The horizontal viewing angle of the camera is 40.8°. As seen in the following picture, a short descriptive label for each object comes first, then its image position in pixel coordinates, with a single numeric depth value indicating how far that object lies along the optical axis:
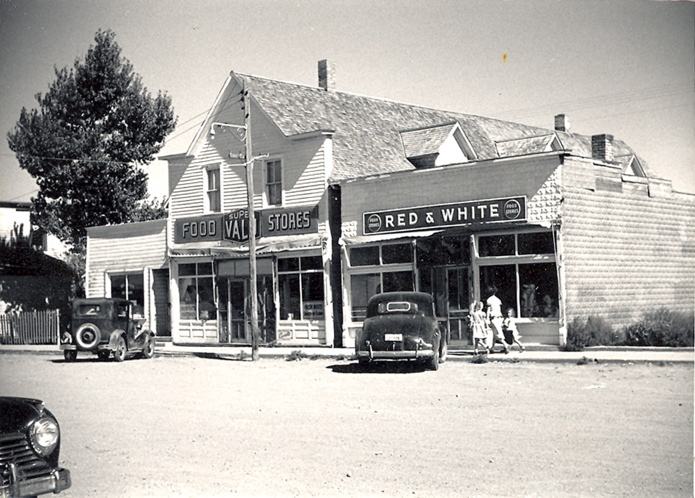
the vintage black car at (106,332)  20.58
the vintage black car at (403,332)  16.14
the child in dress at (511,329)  19.16
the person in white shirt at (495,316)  18.86
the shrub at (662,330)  16.98
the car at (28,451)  6.16
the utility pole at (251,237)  20.59
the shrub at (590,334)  18.50
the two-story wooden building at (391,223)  19.05
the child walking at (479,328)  18.73
